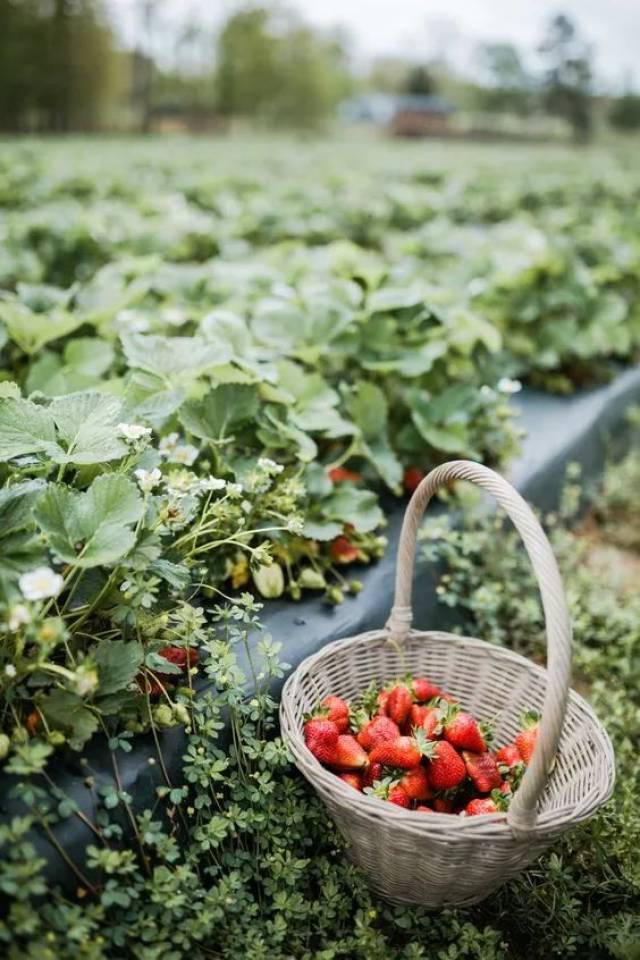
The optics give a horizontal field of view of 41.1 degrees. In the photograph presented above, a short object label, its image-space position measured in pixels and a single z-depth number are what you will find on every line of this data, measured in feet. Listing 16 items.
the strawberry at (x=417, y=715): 5.87
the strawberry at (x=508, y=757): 5.76
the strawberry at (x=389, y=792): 5.28
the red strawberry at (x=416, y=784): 5.42
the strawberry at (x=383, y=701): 6.12
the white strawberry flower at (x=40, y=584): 4.30
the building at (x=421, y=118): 135.95
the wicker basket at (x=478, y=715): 4.64
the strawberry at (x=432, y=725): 5.65
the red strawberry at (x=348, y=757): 5.57
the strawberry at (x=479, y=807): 5.28
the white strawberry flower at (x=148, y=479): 5.13
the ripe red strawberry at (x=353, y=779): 5.53
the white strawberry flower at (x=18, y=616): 4.13
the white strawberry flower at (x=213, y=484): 5.62
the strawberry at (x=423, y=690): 6.21
